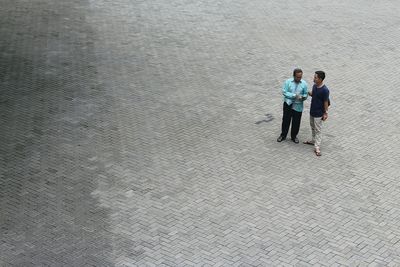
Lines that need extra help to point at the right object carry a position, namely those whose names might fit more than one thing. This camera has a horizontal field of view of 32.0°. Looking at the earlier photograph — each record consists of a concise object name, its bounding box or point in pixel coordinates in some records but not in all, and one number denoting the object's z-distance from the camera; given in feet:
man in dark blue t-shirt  42.78
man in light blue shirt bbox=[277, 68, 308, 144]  43.06
